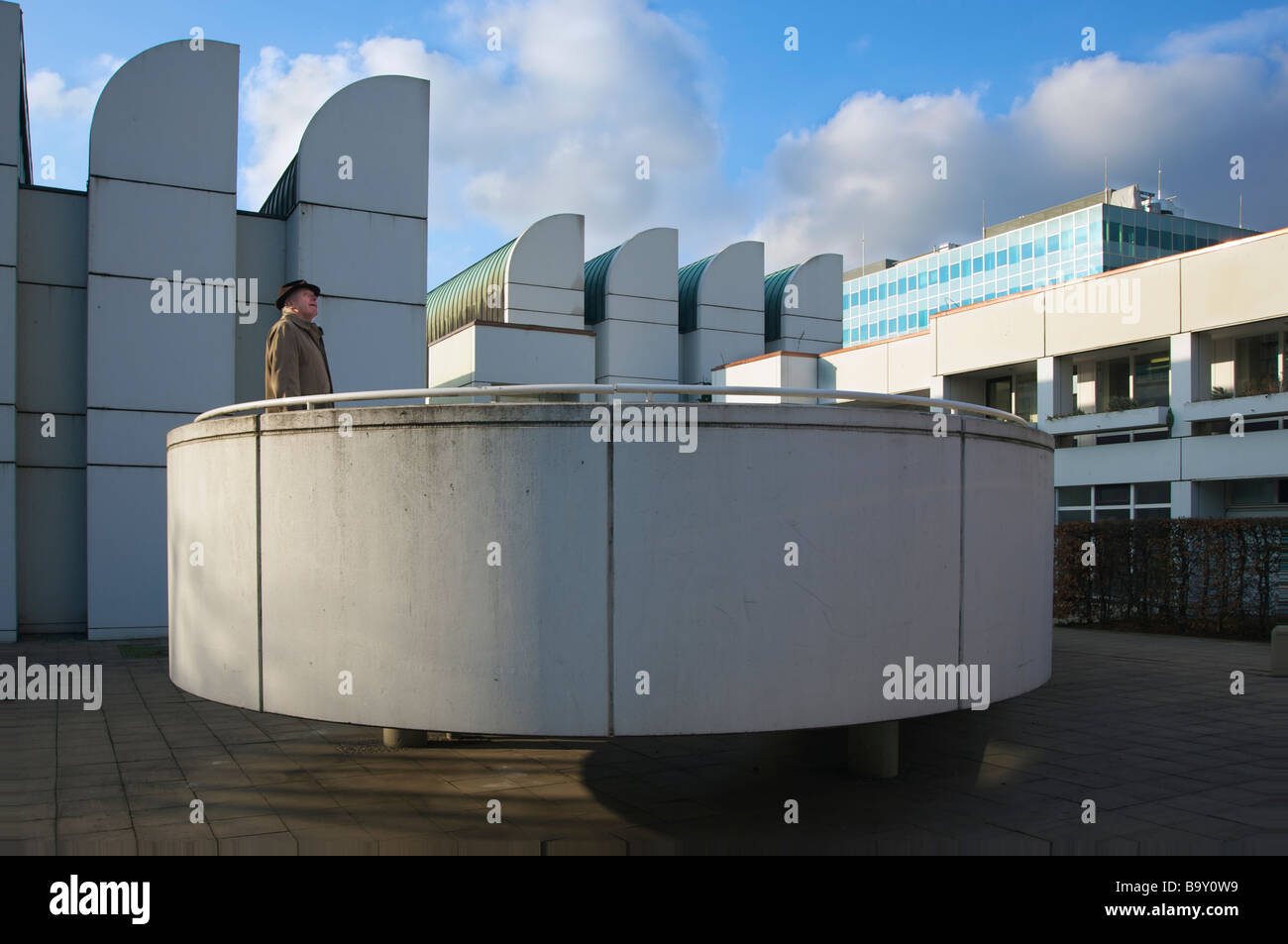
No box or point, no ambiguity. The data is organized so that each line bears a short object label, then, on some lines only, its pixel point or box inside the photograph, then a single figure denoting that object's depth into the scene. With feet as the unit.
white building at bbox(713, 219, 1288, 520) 73.46
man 22.03
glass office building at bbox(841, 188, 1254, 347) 221.87
